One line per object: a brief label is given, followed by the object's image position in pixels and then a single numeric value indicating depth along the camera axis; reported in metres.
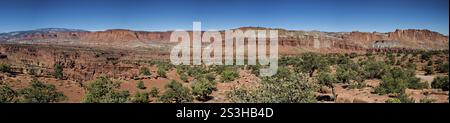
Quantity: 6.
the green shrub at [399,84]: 19.73
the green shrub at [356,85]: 22.70
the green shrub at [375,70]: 28.02
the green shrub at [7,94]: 17.81
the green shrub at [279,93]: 12.44
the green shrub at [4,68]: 29.73
